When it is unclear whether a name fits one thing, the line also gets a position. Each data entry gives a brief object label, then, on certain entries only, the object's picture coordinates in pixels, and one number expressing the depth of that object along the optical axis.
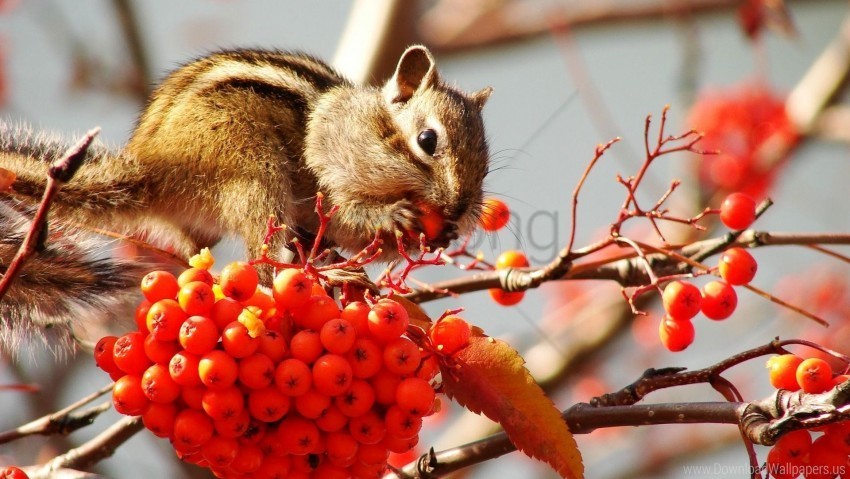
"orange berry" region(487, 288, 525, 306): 2.40
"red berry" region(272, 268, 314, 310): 2.28
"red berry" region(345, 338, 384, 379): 2.29
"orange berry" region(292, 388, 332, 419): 2.28
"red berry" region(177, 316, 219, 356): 2.28
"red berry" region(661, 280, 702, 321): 2.33
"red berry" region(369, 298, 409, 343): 2.28
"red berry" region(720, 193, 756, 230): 2.35
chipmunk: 2.42
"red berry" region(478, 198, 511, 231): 2.41
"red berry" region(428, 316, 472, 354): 2.30
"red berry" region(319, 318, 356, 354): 2.28
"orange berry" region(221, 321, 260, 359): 2.28
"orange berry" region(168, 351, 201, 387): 2.28
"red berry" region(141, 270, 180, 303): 2.29
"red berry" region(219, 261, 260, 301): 2.28
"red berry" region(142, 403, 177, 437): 2.28
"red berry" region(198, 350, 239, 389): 2.28
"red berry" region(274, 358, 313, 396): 2.28
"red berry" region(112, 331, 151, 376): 2.29
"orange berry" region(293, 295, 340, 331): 2.29
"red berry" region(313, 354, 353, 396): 2.28
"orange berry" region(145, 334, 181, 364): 2.28
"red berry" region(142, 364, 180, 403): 2.28
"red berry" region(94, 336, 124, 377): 2.29
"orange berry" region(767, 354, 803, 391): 2.31
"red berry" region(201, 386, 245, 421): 2.28
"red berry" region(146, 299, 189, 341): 2.28
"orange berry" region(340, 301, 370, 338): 2.29
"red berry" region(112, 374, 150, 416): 2.28
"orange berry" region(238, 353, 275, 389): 2.28
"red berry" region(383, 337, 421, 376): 2.28
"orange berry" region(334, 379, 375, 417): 2.29
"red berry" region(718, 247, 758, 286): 2.34
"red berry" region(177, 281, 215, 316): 2.28
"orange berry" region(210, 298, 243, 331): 2.28
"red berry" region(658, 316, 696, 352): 2.34
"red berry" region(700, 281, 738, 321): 2.34
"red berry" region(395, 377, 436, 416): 2.28
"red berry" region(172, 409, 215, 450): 2.28
